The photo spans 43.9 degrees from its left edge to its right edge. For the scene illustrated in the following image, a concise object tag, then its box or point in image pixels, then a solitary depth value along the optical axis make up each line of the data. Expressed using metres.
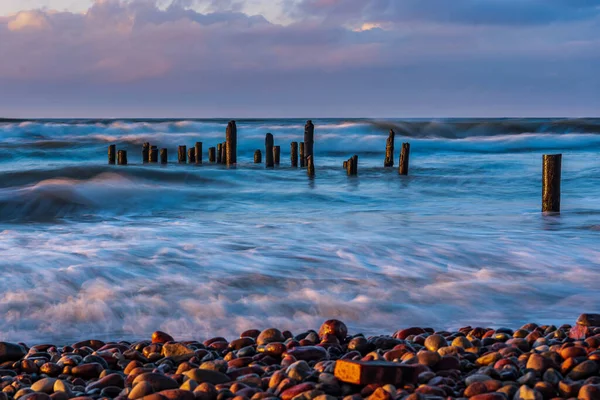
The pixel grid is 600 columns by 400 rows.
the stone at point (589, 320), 4.08
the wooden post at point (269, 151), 21.10
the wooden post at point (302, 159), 22.19
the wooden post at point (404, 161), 18.74
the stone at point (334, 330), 3.87
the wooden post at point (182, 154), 23.95
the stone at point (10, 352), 3.69
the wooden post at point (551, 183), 10.30
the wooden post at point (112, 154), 22.19
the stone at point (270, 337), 3.79
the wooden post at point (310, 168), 18.91
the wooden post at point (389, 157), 20.96
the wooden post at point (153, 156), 24.04
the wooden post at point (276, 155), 22.66
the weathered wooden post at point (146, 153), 23.77
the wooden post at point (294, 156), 21.90
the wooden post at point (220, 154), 23.70
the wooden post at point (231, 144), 20.99
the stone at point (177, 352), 3.57
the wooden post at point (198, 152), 23.42
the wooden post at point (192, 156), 23.97
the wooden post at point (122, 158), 21.80
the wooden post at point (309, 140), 19.84
